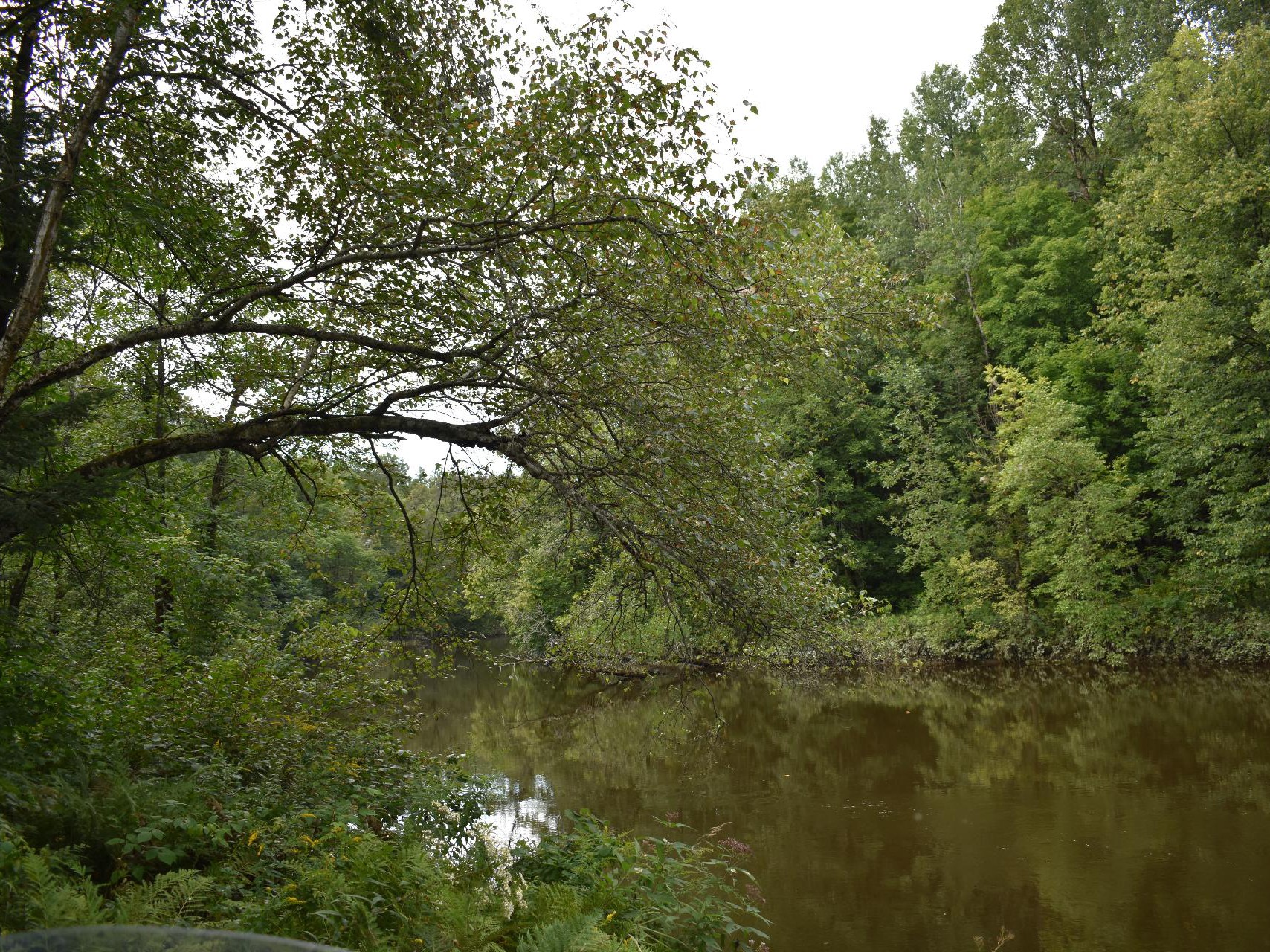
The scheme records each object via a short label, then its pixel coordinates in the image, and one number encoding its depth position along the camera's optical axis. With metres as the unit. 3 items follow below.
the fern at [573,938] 3.51
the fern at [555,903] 4.20
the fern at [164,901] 3.22
